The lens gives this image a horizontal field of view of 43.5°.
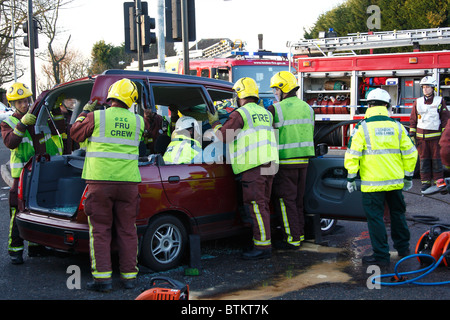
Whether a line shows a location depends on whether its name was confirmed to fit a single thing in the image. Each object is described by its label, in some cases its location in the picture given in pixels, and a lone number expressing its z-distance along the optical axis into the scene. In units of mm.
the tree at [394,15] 22016
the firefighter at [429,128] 10094
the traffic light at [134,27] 11102
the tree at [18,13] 26980
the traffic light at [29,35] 15289
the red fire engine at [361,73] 11711
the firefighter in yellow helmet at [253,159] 5812
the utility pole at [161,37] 13156
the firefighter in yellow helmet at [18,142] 5844
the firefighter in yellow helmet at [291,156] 6168
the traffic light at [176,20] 10125
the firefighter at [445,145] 6988
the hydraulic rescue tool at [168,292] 3812
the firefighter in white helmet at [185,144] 5680
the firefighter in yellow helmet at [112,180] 4863
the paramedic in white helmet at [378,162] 5480
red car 5223
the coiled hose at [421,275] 4852
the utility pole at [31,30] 15039
